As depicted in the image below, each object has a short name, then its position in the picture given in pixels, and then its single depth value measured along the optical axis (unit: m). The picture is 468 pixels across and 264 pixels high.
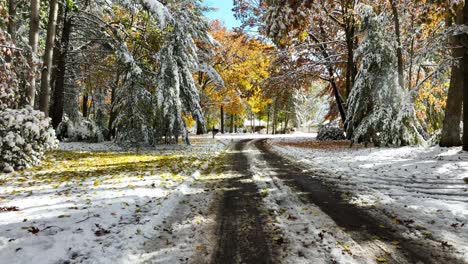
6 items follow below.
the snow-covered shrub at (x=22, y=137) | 8.27
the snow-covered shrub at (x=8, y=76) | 9.57
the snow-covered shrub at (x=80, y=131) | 18.73
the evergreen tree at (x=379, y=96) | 14.49
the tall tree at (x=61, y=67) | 16.22
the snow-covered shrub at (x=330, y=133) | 24.14
